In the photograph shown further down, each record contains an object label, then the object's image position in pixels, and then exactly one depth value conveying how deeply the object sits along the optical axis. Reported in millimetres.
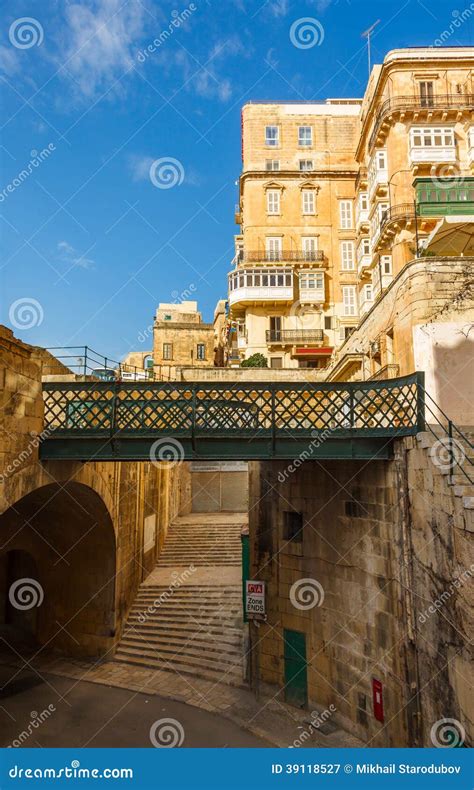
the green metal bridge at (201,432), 10484
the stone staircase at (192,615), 15742
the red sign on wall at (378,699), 10430
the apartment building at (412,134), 27125
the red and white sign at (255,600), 13773
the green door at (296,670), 13133
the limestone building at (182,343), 46062
